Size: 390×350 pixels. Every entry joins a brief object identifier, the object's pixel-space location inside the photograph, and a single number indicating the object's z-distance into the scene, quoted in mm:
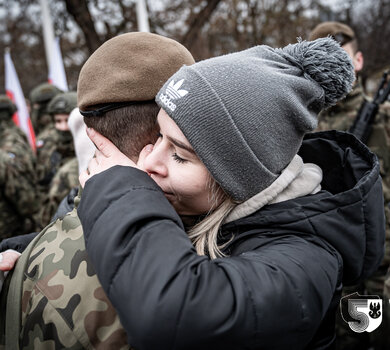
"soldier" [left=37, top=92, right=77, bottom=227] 4752
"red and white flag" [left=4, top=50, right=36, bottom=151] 7516
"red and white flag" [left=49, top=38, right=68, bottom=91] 6949
